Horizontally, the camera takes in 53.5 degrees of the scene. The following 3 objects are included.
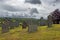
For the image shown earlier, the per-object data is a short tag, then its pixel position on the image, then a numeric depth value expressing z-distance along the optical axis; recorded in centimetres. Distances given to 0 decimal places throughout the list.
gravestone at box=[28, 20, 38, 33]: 1189
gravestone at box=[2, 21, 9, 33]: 1345
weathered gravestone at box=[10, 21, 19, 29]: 1621
